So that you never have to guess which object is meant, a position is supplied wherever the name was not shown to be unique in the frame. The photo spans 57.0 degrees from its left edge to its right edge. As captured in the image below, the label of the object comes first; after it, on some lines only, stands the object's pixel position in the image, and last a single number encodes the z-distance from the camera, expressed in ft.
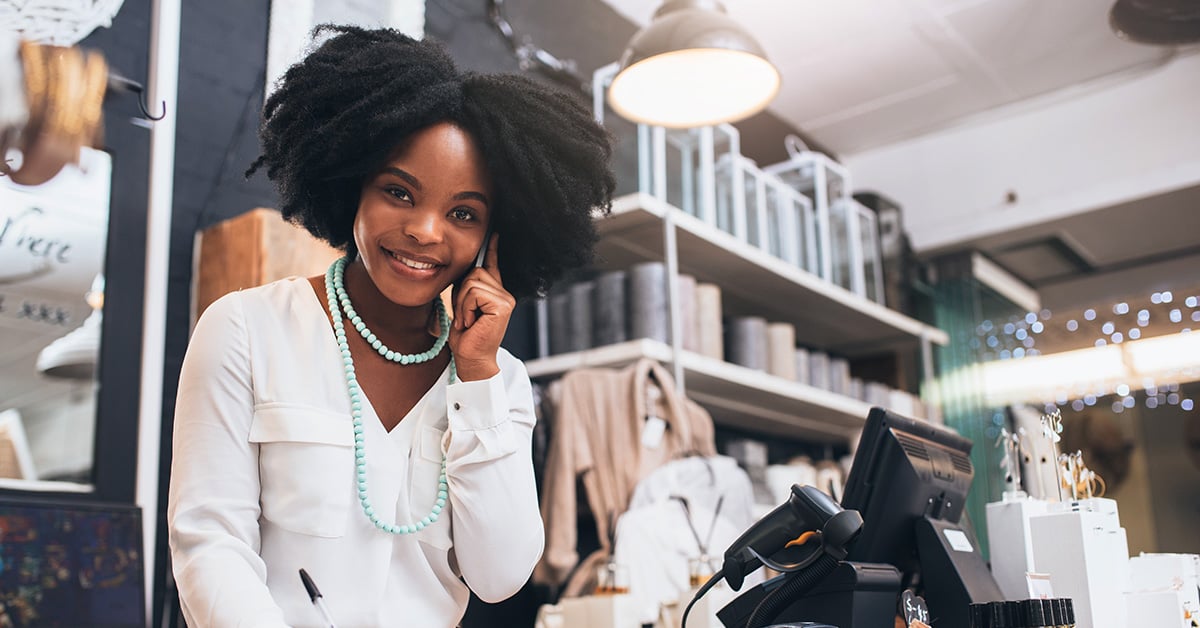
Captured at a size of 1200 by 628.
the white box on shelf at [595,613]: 7.91
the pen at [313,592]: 3.69
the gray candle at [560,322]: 10.36
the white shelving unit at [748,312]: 10.07
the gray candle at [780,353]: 12.14
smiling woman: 3.83
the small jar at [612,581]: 8.20
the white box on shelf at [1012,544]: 5.11
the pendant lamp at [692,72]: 9.04
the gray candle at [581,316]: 10.19
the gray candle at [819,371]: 13.12
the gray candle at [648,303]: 9.91
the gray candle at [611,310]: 10.02
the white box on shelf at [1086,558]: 5.01
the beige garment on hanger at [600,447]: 8.93
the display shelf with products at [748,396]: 9.76
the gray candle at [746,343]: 11.46
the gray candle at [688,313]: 10.43
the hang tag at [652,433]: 9.23
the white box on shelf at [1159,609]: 5.14
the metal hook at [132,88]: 7.35
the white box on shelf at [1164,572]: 5.34
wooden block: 7.22
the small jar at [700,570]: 8.29
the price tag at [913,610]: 4.29
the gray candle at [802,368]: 12.76
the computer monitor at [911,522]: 4.68
